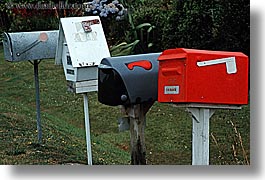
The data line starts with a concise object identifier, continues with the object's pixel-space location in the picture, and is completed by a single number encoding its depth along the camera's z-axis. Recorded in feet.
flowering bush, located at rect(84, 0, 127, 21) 14.08
